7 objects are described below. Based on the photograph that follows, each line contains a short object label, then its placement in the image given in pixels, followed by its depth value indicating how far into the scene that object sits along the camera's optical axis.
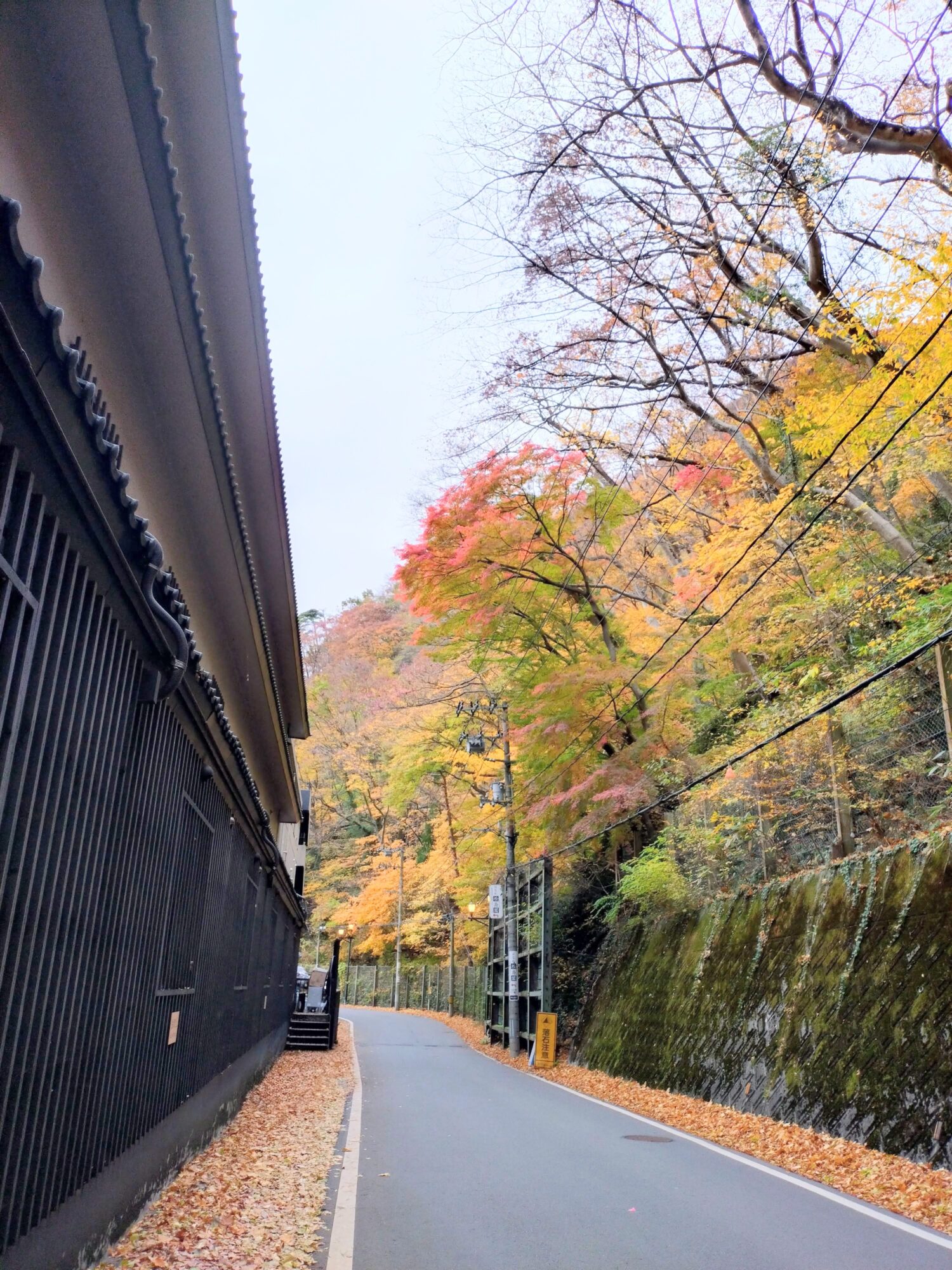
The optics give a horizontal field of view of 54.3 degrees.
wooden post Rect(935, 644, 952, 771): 10.95
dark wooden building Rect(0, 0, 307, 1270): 3.09
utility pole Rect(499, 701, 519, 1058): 22.36
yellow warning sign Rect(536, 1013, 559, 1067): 19.55
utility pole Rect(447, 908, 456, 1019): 38.69
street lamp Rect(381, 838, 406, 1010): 42.06
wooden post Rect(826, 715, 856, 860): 14.24
